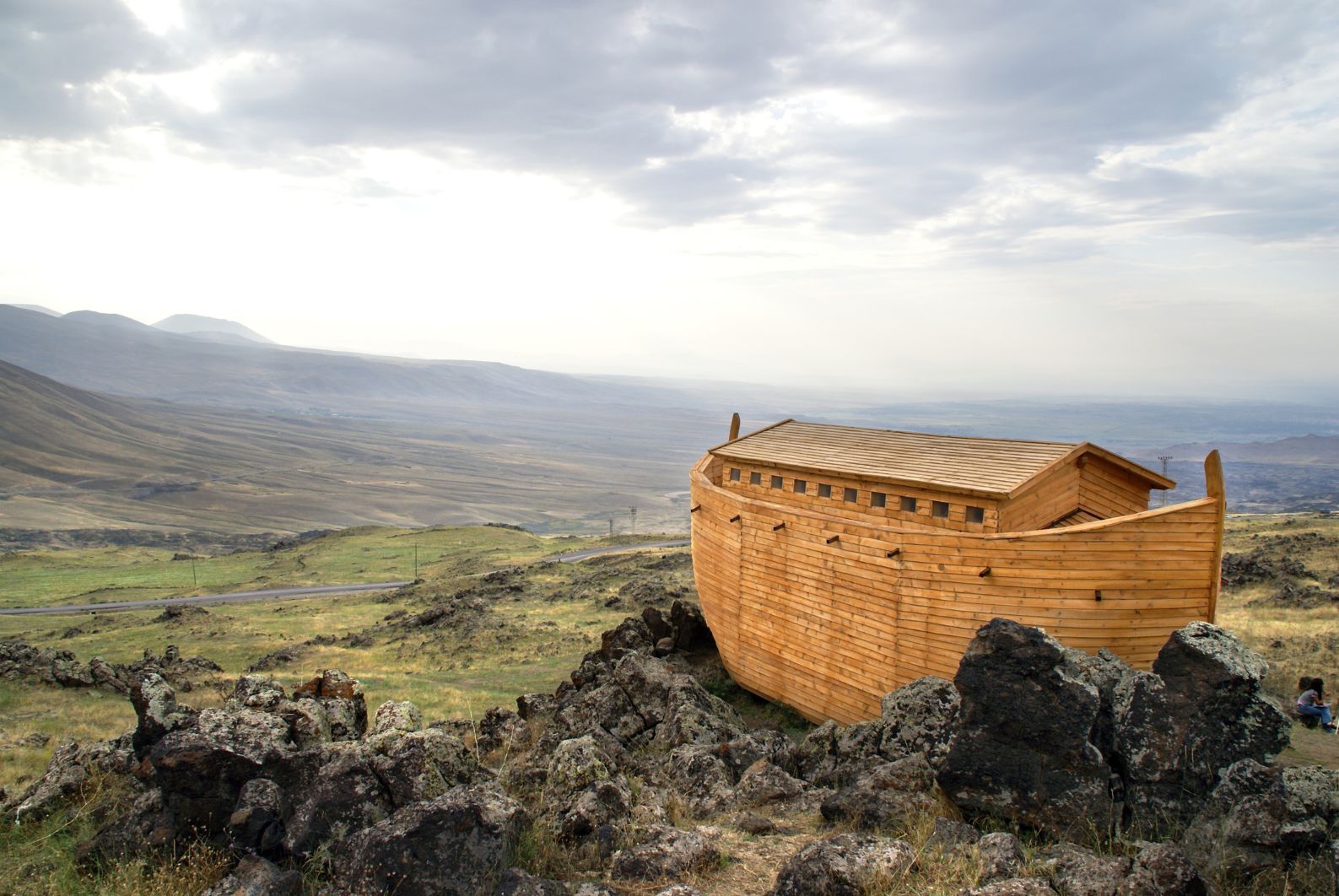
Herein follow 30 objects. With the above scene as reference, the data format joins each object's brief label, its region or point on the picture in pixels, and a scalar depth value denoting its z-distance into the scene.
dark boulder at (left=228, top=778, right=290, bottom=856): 8.08
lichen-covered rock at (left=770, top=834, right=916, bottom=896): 7.01
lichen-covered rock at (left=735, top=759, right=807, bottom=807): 11.23
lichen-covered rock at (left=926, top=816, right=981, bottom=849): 8.32
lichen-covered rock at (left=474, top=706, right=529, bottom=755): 15.41
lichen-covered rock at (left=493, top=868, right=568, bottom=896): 6.97
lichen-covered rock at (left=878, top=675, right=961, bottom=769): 11.70
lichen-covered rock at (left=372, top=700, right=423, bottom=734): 10.93
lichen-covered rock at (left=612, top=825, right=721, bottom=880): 7.81
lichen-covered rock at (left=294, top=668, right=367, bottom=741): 11.99
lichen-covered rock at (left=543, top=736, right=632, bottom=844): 8.97
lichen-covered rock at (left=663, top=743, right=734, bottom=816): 11.23
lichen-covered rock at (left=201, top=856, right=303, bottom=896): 7.29
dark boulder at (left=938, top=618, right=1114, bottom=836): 8.98
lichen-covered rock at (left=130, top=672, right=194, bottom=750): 10.08
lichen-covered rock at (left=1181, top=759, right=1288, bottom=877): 7.20
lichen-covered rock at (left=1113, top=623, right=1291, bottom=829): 8.84
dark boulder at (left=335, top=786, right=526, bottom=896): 7.05
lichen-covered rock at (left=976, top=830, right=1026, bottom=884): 7.36
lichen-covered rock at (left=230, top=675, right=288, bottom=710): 11.41
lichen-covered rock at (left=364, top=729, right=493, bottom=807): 8.84
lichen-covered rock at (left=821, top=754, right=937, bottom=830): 9.50
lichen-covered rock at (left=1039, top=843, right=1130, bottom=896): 6.90
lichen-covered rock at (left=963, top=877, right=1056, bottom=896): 6.69
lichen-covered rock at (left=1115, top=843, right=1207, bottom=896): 6.73
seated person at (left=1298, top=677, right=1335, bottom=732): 15.16
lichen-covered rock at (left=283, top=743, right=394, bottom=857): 8.11
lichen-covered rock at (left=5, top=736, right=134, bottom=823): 9.63
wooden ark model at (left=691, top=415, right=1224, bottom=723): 12.72
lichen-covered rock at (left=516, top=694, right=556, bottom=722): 17.25
